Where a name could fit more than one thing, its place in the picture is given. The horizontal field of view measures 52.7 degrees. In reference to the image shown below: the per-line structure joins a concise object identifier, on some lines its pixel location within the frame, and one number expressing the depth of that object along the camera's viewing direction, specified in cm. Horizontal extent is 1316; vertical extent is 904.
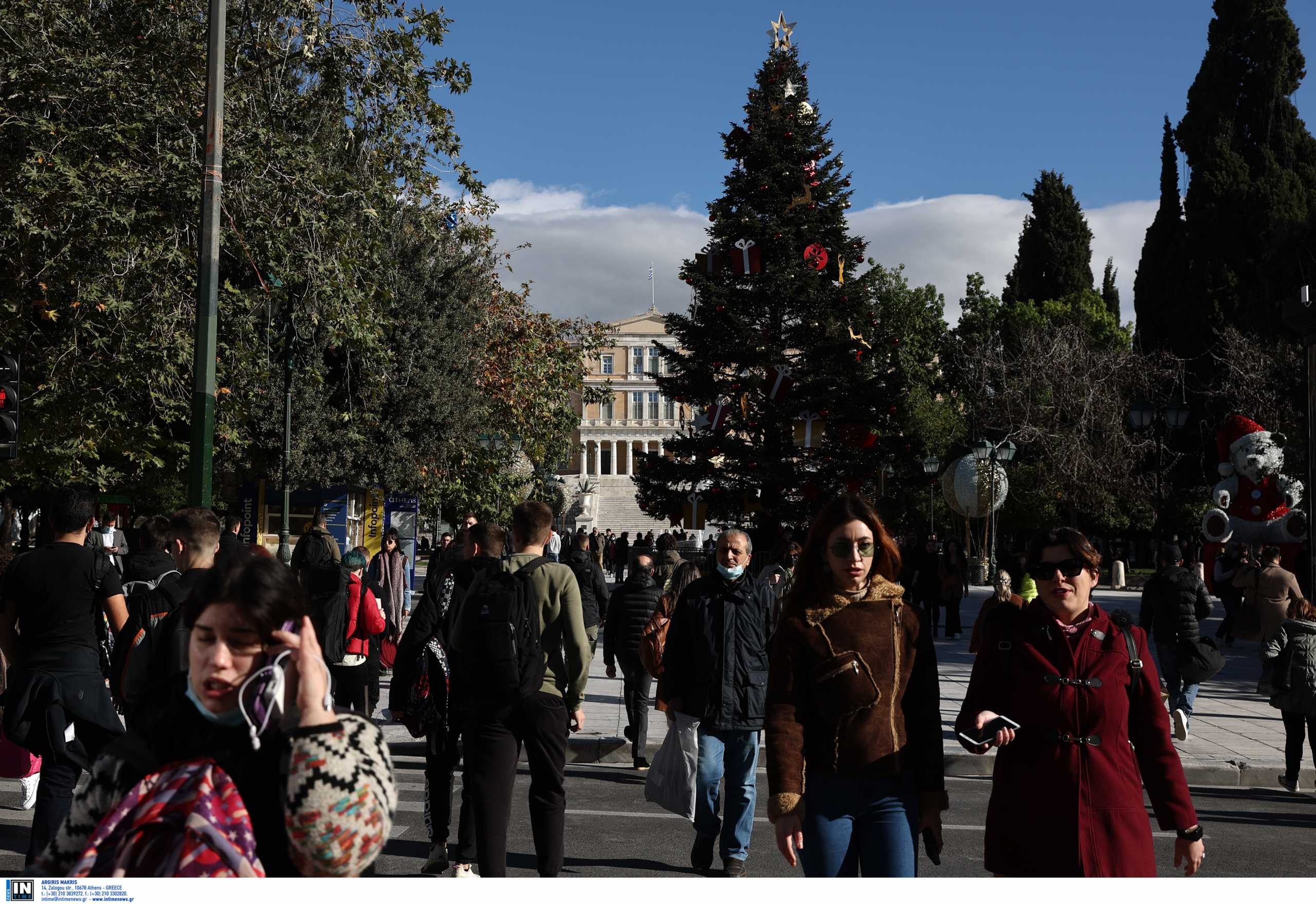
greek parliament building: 11562
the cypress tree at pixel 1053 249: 6184
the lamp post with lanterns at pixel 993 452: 3172
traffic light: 1001
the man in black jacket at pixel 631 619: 984
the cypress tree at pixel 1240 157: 4475
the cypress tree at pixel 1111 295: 6919
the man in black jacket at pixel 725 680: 630
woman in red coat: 372
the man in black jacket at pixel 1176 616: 1058
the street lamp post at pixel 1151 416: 2378
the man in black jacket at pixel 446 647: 603
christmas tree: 3278
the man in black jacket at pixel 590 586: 954
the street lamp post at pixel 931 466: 3453
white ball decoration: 3528
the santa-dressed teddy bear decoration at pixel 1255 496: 2319
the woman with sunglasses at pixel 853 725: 386
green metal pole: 1155
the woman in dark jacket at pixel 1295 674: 872
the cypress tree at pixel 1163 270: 4681
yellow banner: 2952
